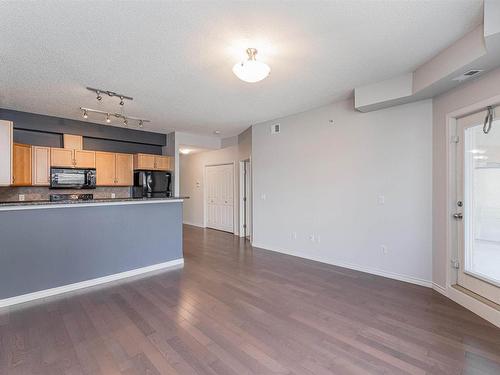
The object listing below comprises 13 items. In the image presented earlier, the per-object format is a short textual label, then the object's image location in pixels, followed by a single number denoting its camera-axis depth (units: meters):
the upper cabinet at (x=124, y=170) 5.74
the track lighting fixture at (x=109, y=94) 3.50
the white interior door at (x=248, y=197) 6.47
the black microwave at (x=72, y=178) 4.88
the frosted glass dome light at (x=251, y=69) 2.38
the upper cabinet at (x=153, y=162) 5.77
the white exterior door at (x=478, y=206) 2.55
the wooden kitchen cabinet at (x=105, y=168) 5.44
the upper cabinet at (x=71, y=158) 4.86
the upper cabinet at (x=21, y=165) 4.35
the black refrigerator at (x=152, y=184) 5.84
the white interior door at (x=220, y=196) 7.20
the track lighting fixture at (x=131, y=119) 4.00
